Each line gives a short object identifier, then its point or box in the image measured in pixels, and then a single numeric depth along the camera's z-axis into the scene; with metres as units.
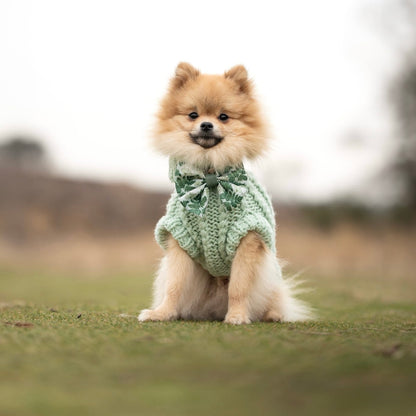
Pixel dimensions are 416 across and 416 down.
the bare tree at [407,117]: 12.66
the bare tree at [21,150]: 27.78
